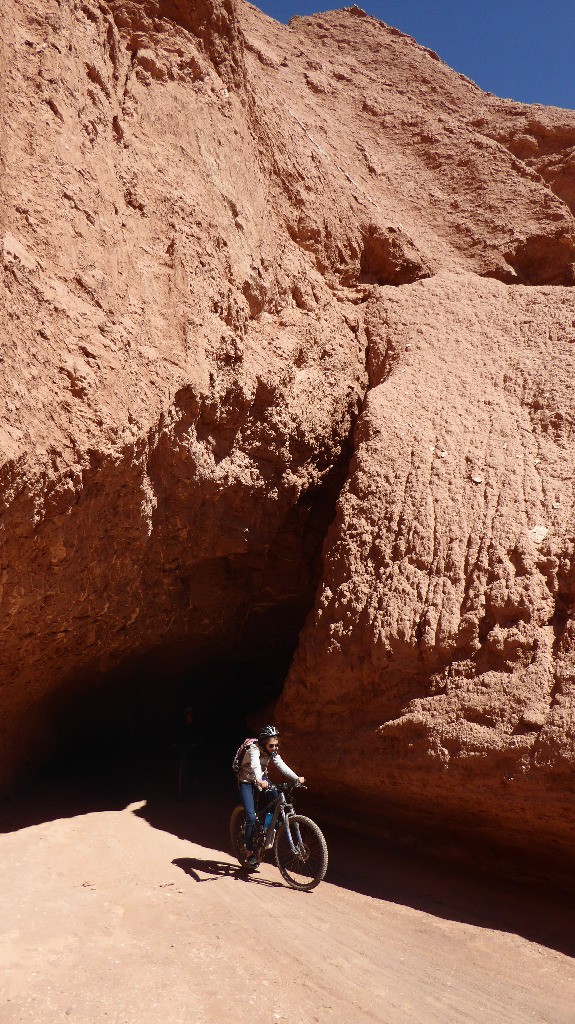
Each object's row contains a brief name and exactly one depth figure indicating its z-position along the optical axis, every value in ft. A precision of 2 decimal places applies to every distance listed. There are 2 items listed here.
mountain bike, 16.66
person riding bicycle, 17.10
